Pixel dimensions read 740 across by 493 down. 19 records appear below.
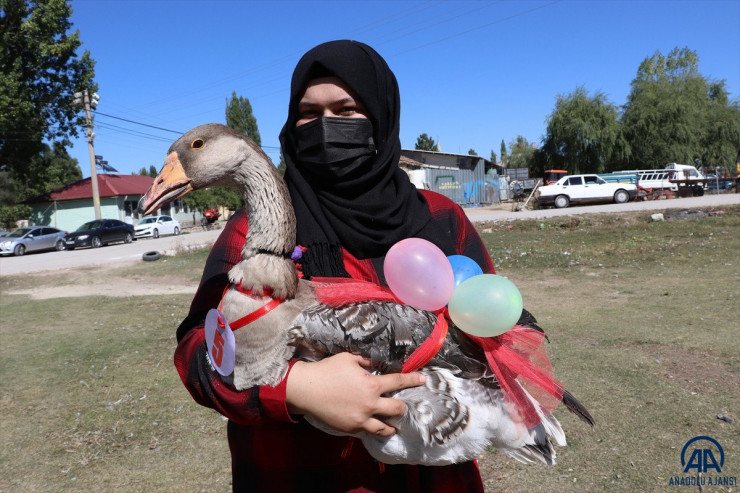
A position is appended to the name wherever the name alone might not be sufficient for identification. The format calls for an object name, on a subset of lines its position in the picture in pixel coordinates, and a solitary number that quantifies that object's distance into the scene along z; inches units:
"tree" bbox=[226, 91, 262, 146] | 2000.5
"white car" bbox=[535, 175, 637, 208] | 1046.4
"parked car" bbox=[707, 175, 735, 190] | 1214.3
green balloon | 58.2
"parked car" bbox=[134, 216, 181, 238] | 1197.1
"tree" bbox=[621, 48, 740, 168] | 1475.1
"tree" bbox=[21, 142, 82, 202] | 1201.4
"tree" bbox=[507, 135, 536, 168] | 2149.5
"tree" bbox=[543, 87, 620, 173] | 1521.9
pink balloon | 60.3
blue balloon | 68.0
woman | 54.1
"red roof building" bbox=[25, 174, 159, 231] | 1494.8
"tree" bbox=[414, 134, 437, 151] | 2466.2
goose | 57.5
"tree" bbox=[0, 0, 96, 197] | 999.0
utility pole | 1075.9
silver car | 917.8
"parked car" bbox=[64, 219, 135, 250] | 987.3
